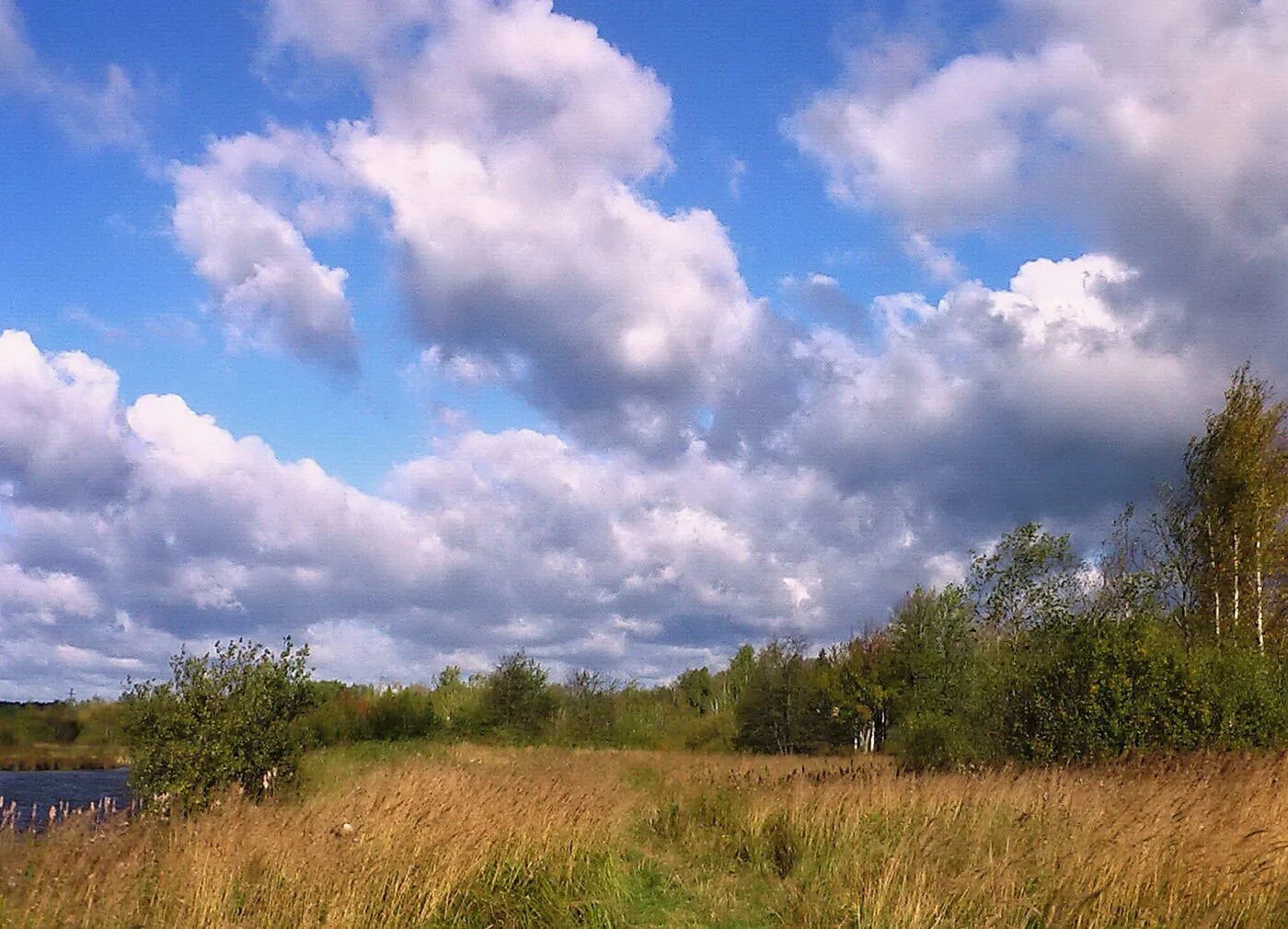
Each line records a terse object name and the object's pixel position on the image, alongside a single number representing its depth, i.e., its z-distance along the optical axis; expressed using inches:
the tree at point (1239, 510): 1086.4
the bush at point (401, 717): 2306.8
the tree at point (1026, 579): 1135.6
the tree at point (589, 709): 2172.7
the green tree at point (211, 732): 629.6
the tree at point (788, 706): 2081.7
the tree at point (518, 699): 2130.9
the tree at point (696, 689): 3373.3
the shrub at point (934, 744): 862.5
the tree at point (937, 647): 1213.1
